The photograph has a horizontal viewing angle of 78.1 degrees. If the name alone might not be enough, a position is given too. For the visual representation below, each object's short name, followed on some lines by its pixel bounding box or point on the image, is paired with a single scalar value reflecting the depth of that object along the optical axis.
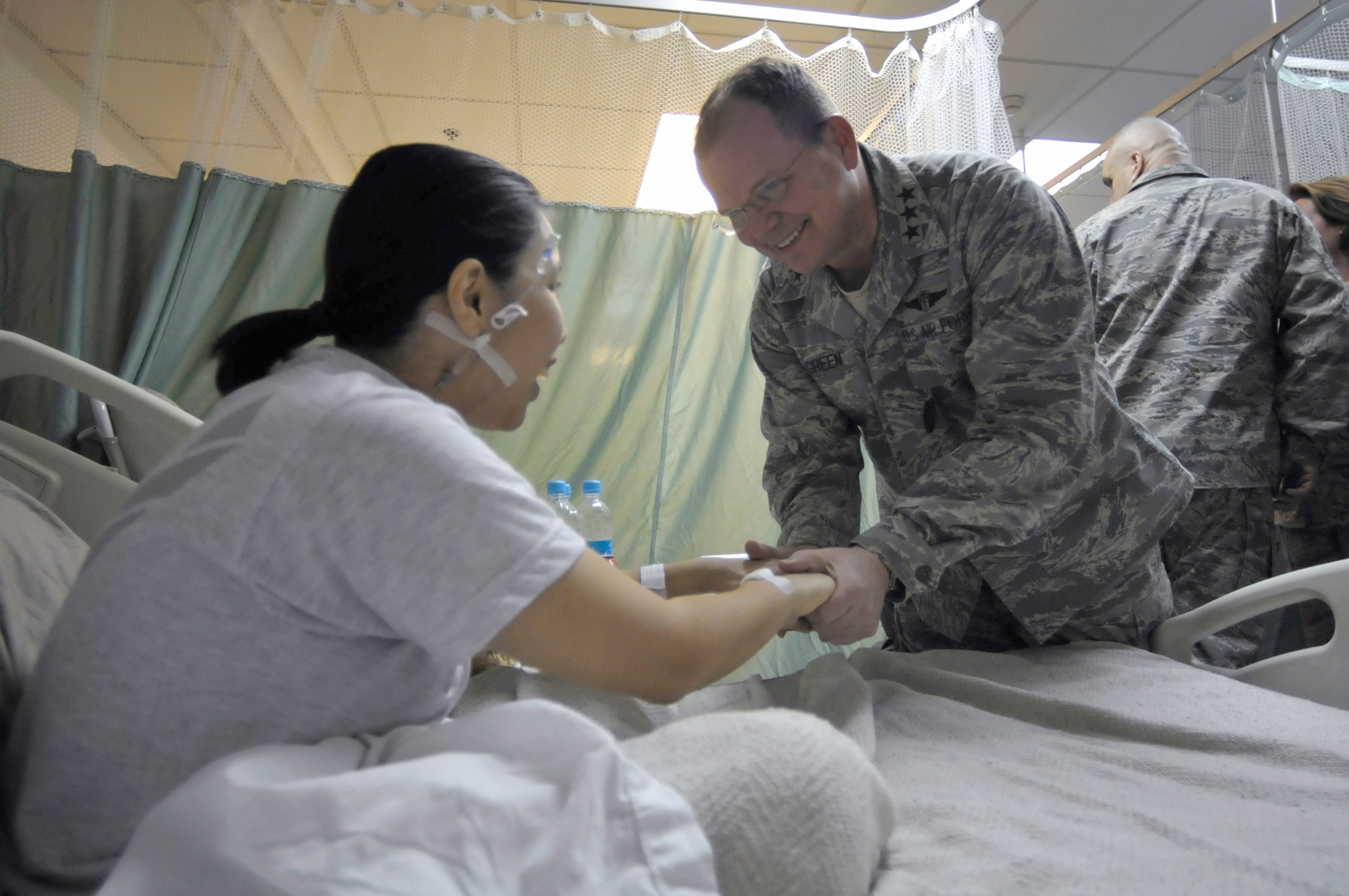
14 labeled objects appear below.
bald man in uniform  2.00
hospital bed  0.83
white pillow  0.93
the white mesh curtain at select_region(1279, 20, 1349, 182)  3.11
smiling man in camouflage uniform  1.40
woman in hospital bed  0.54
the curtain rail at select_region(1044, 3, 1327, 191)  2.69
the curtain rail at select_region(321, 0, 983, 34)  2.46
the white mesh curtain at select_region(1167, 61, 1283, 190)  3.30
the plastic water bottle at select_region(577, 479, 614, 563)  2.43
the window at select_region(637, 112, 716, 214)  2.58
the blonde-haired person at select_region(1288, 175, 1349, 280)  2.51
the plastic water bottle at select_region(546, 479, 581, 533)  2.15
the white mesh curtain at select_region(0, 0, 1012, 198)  2.25
